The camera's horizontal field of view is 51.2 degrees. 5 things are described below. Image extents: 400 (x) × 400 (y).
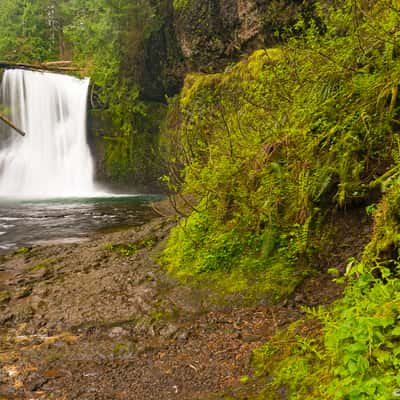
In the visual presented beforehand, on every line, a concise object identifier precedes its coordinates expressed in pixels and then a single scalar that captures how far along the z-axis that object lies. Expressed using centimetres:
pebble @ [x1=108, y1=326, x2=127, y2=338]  447
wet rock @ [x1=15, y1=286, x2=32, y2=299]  575
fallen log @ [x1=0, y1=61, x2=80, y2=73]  2467
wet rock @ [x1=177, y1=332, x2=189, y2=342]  418
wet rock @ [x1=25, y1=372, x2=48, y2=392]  357
